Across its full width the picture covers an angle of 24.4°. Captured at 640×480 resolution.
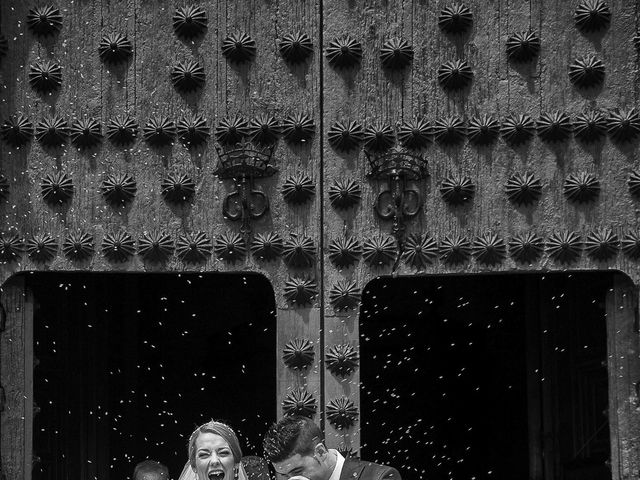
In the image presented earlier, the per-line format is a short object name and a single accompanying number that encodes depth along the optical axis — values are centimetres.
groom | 536
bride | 543
